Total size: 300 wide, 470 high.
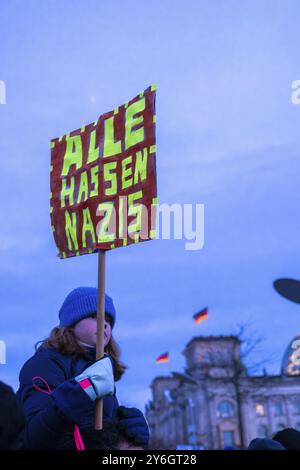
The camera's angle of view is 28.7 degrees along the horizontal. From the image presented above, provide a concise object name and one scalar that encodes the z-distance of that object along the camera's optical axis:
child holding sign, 3.23
